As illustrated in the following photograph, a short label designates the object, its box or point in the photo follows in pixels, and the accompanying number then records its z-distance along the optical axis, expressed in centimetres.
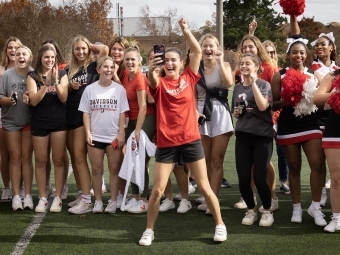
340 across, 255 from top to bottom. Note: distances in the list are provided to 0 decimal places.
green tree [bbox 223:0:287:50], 5012
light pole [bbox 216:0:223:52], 1541
